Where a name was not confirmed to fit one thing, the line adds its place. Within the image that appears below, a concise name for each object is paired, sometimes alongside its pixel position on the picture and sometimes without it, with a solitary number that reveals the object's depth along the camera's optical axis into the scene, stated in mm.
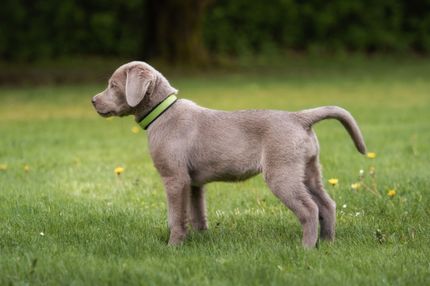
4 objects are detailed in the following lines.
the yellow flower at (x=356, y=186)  13209
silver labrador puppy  9984
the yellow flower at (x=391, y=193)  12492
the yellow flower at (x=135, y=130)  24044
